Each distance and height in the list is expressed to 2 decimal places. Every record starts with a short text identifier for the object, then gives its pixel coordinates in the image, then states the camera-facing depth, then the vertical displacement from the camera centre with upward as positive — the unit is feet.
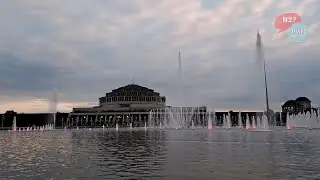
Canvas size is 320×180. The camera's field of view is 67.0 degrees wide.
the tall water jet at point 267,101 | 175.04 +5.25
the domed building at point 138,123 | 370.33 -19.33
